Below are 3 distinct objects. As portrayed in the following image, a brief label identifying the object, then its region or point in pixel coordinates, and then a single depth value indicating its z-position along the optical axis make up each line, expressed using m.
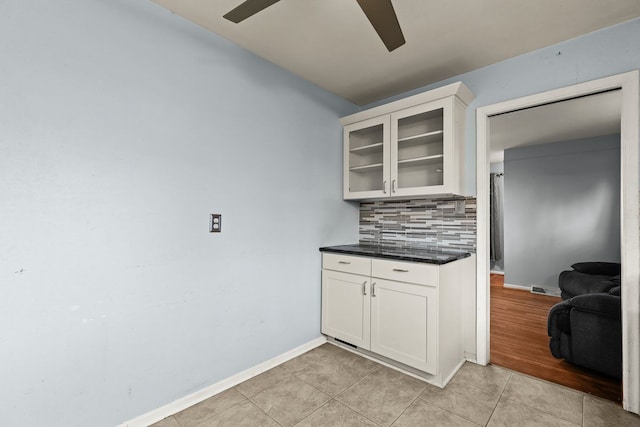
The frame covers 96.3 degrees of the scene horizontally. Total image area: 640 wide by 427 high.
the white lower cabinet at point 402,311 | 1.99
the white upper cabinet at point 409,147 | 2.25
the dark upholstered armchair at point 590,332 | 2.00
